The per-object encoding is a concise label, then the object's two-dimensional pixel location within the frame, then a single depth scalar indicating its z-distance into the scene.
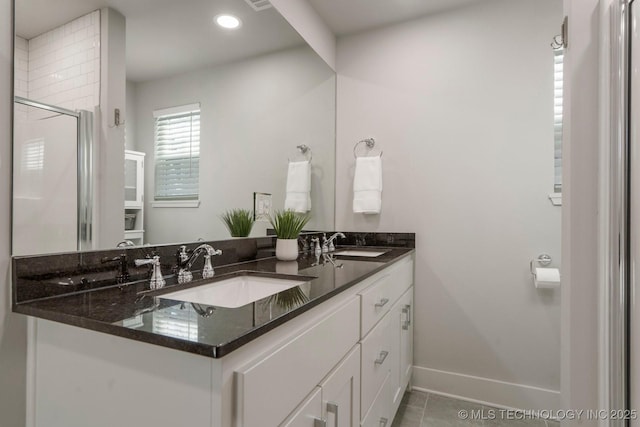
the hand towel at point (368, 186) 2.31
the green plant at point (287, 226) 1.78
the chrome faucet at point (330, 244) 2.23
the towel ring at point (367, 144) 2.39
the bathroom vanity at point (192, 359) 0.62
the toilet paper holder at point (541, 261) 1.94
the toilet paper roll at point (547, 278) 1.79
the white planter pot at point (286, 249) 1.76
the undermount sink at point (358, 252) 2.10
